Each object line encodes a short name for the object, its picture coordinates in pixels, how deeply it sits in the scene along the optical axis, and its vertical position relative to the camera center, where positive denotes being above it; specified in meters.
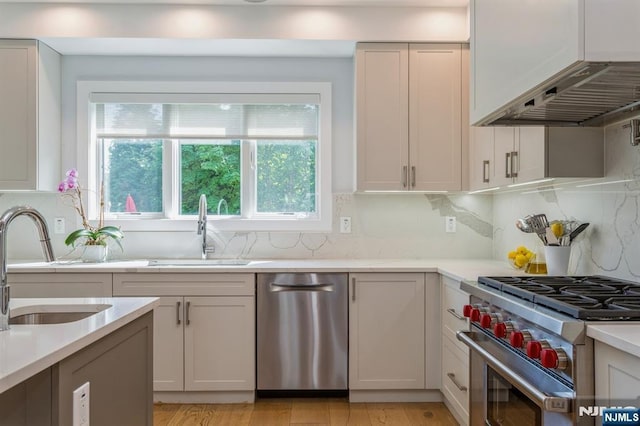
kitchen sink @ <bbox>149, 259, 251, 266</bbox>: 3.31 -0.33
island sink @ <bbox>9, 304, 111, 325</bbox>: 1.68 -0.34
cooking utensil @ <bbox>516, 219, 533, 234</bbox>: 2.63 -0.06
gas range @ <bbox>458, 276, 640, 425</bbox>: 1.36 -0.38
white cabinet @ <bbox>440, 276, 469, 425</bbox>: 2.55 -0.76
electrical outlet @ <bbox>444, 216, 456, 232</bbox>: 3.65 -0.07
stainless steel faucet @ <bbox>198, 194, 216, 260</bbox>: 3.44 -0.02
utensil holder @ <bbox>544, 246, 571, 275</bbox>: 2.43 -0.22
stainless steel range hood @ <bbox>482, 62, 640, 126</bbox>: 1.44 +0.42
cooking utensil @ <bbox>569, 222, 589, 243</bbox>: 2.40 -0.08
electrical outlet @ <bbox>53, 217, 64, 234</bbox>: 3.62 -0.08
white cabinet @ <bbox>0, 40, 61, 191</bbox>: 3.26 +0.66
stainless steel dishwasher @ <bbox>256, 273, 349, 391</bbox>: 3.06 -0.70
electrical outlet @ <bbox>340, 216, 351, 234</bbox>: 3.64 -0.10
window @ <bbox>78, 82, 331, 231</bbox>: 3.63 +0.44
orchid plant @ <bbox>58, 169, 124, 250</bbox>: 3.29 -0.09
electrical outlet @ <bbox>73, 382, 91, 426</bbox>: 1.26 -0.50
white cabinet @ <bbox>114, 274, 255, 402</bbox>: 3.05 -0.71
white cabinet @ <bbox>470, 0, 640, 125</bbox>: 1.32 +0.53
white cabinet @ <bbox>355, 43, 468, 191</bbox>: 3.30 +0.64
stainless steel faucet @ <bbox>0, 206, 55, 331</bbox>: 1.27 -0.08
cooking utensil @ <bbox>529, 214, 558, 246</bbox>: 2.54 -0.06
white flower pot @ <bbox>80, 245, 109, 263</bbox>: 3.31 -0.27
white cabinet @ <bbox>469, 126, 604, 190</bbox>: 2.27 +0.30
